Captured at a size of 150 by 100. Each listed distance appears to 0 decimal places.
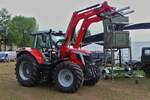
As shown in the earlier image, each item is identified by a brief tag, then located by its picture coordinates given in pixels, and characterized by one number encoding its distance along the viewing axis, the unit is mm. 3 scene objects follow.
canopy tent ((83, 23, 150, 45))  13191
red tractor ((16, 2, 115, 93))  8553
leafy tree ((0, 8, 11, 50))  52322
